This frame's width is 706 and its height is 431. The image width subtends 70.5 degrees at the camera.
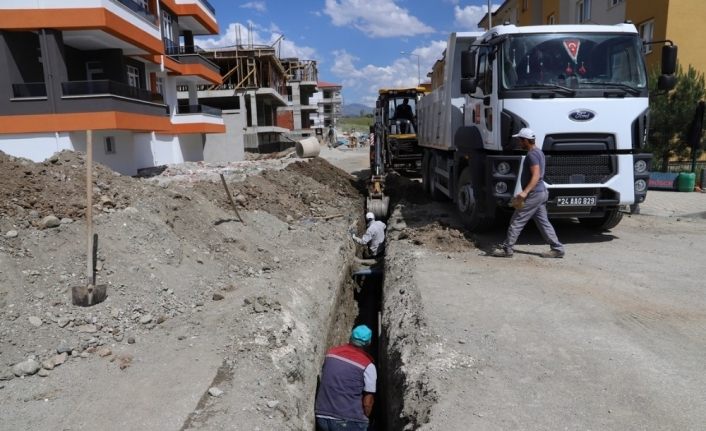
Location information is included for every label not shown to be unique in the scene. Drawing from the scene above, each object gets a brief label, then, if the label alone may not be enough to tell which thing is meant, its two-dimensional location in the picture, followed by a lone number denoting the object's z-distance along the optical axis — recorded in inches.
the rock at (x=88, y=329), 205.6
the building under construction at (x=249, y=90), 1619.1
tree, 618.2
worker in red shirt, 195.6
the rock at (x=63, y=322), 205.7
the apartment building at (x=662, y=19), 679.7
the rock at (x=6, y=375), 177.6
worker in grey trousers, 263.0
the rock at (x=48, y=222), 260.1
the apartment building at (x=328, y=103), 3508.9
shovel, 219.8
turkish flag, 279.9
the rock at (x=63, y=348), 192.7
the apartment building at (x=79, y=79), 561.3
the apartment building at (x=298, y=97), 2293.3
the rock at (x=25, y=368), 178.7
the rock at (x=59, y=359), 186.2
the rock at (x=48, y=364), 183.2
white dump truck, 273.3
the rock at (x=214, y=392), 171.8
